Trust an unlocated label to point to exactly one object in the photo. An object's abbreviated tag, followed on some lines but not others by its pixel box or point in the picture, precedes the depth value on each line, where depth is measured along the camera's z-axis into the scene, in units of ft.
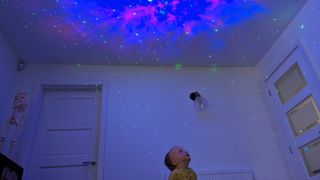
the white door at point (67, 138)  9.69
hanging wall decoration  9.24
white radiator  9.66
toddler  5.74
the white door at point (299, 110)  8.67
